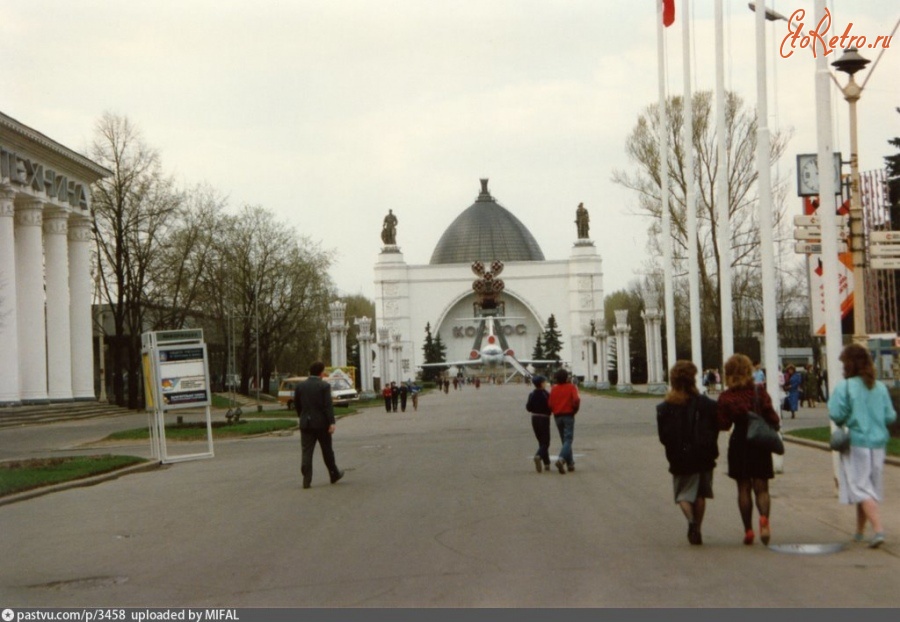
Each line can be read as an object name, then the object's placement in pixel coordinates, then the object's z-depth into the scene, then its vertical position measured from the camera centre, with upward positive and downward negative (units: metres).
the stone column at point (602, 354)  94.06 -1.20
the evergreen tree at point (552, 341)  163.25 -0.11
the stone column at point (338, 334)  70.19 +0.70
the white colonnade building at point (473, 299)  169.00 +5.93
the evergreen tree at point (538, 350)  165.12 -1.25
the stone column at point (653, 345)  71.50 -0.46
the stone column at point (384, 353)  84.55 -0.53
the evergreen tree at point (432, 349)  163.25 -0.74
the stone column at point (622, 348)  78.25 -0.63
